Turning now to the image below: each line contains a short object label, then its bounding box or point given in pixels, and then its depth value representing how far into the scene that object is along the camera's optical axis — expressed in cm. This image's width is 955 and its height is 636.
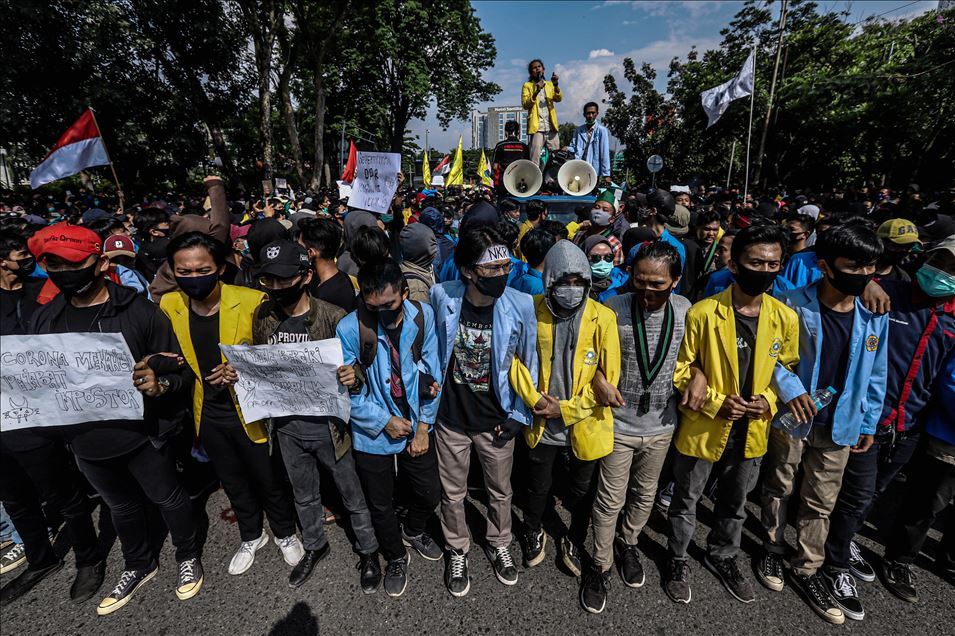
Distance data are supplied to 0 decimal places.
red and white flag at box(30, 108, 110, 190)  678
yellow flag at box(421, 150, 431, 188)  2138
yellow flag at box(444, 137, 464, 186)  1706
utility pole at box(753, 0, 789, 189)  1695
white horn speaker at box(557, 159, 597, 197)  874
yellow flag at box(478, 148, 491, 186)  1646
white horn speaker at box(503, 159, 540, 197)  864
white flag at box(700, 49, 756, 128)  1158
